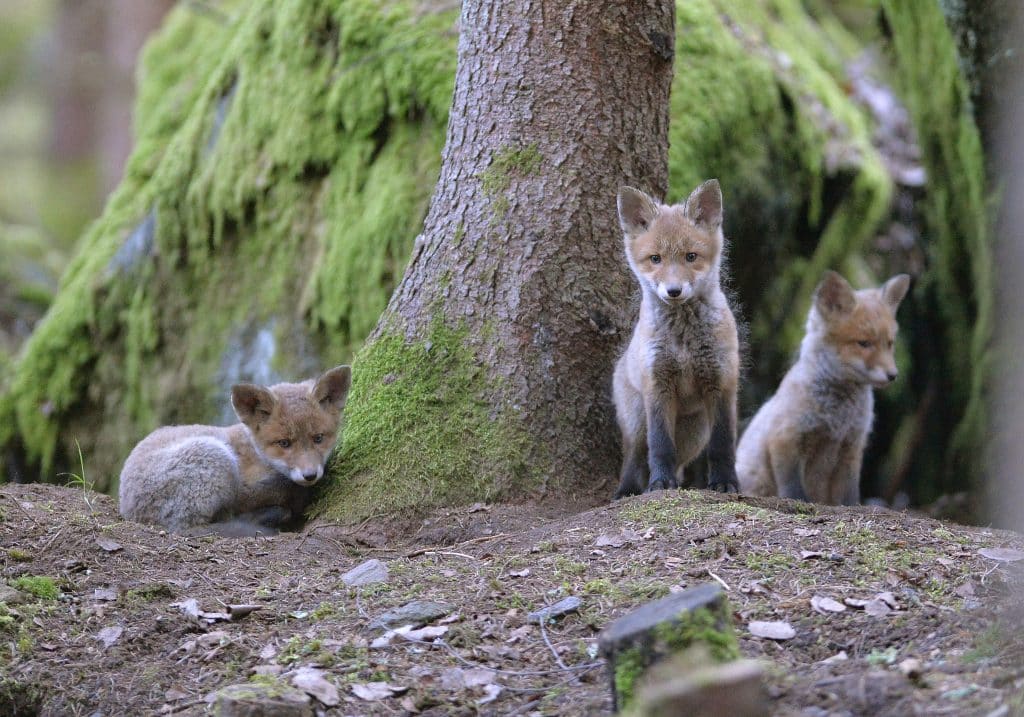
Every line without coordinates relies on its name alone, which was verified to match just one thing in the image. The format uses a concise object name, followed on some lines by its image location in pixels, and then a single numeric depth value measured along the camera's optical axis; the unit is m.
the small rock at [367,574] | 9.49
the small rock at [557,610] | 8.29
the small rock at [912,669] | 6.29
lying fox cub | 12.30
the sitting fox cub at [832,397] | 14.21
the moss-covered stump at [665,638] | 5.77
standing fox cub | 11.74
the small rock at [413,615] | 8.46
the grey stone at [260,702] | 6.57
